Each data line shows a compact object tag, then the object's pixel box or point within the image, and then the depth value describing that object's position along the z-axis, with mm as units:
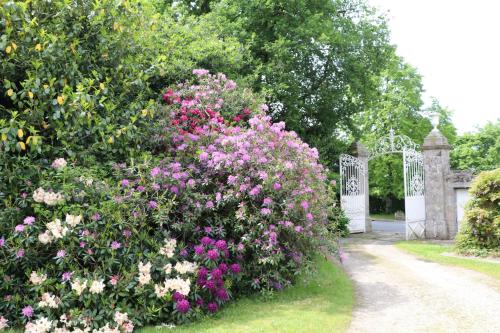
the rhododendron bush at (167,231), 5246
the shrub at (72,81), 5805
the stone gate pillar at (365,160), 16631
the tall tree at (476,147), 35500
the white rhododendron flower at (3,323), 5102
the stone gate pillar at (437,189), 14609
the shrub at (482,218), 10562
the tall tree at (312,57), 13820
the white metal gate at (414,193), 14914
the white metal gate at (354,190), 16438
